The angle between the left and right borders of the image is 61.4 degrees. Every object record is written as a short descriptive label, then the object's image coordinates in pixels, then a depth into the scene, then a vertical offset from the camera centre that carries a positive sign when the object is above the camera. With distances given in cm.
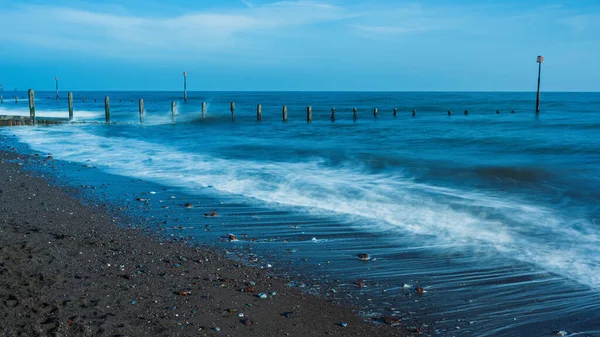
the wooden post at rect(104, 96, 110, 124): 3606 -88
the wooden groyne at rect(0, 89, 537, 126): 3163 -156
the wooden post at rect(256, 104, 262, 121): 4166 -141
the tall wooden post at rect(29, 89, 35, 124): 3262 -57
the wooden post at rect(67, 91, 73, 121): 3827 -99
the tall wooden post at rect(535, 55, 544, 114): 4200 +279
